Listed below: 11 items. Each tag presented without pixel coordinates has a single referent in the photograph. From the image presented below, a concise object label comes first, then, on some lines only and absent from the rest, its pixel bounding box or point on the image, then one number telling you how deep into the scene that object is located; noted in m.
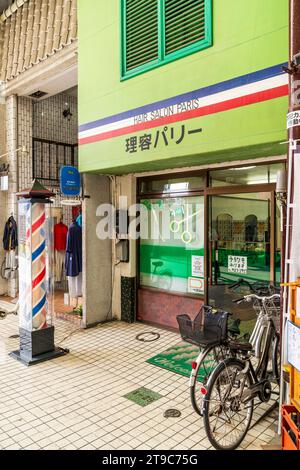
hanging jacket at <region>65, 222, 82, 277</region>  6.75
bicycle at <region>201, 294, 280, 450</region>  2.89
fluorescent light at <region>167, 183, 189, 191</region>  5.96
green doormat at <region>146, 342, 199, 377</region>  4.62
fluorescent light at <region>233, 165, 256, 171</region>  5.02
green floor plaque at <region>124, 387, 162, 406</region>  3.78
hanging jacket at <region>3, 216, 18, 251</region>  8.47
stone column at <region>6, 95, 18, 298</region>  8.41
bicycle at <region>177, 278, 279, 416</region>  3.12
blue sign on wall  6.08
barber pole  4.91
